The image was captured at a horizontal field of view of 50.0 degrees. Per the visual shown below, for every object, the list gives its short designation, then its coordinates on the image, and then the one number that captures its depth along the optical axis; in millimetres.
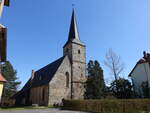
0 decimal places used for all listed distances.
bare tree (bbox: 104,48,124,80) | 31322
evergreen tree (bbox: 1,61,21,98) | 53956
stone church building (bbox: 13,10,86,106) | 30891
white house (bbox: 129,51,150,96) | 30731
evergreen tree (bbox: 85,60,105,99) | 30672
